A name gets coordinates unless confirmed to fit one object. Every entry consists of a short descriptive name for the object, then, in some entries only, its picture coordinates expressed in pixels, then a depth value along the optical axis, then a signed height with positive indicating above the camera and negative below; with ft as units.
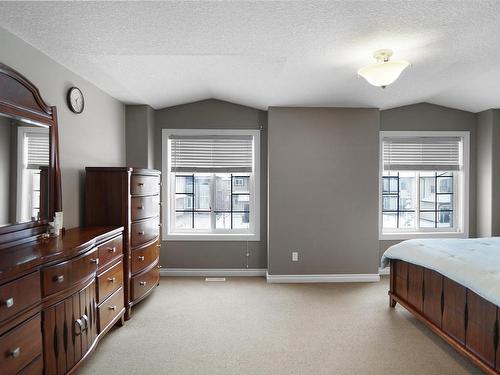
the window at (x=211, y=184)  16.01 +0.00
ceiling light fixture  8.86 +3.13
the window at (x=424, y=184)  16.52 +0.04
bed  7.37 -2.83
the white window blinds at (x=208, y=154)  16.02 +1.45
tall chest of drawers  10.83 -0.92
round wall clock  10.12 +2.64
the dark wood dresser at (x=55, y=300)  5.56 -2.40
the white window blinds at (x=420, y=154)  16.49 +1.55
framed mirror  7.30 +0.54
